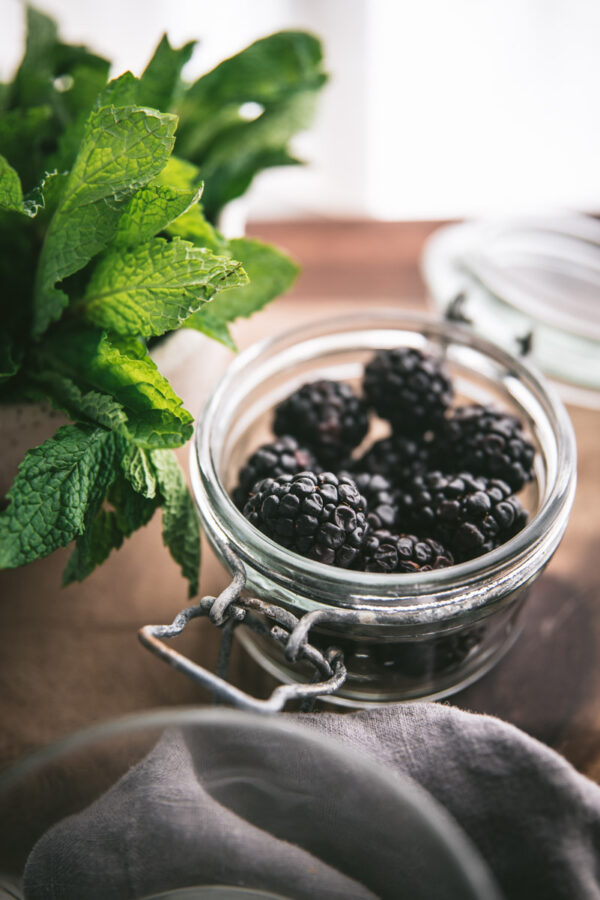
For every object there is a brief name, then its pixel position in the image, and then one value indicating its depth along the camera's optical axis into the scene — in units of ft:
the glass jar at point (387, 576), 0.93
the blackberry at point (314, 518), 0.95
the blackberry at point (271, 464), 1.02
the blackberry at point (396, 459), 1.07
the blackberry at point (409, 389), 1.08
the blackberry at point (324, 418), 1.07
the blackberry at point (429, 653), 0.98
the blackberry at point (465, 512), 0.98
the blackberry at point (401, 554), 0.96
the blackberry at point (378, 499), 1.00
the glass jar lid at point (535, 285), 1.20
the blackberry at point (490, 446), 1.03
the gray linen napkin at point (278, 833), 0.88
